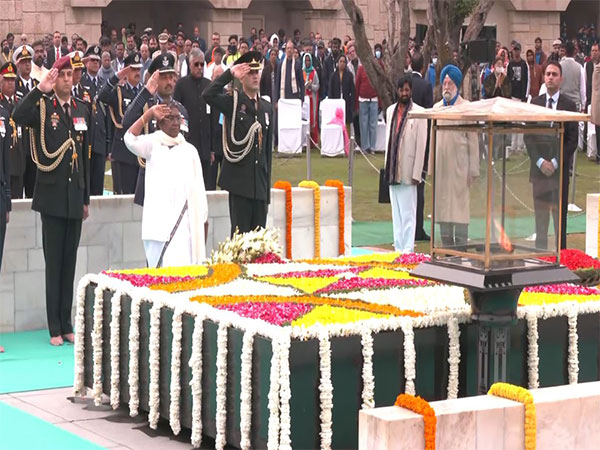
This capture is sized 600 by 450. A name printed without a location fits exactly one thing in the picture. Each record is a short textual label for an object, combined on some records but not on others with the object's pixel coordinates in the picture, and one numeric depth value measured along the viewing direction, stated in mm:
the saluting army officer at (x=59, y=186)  18361
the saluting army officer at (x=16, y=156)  23138
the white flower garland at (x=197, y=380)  13059
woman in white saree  17349
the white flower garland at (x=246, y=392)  12252
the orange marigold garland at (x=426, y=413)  10412
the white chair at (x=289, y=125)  44603
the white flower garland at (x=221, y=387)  12656
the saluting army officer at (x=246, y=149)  20167
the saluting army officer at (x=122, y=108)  24928
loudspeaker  33083
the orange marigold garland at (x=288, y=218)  22958
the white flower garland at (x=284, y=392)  11808
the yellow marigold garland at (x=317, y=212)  23396
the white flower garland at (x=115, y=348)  14585
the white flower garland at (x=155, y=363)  13826
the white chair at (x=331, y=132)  44357
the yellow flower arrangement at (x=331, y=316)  12307
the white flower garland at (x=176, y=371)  13415
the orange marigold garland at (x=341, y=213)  23779
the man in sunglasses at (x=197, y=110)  26953
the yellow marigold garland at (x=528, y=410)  10877
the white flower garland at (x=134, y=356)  14216
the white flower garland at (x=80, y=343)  15255
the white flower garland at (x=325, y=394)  12013
